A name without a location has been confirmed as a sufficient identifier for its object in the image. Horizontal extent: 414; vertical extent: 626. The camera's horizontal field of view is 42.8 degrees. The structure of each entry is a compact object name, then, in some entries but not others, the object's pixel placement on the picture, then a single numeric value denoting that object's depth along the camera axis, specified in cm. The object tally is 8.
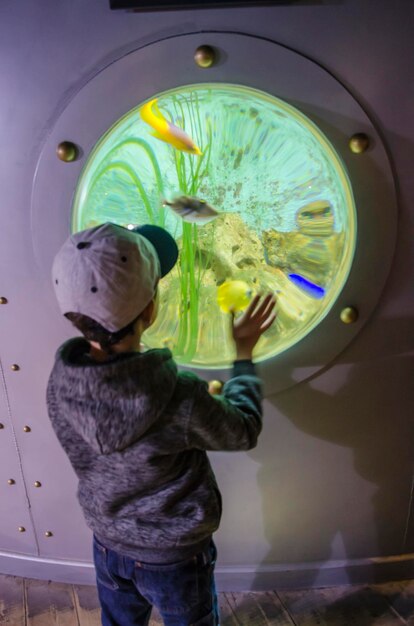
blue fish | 101
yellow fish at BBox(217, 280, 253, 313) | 99
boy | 69
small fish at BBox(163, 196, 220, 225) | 94
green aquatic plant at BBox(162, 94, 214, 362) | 92
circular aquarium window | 92
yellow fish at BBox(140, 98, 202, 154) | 91
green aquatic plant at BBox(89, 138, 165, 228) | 95
